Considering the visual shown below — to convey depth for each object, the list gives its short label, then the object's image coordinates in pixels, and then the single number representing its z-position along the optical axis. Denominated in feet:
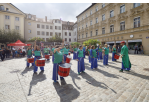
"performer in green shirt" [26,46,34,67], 24.99
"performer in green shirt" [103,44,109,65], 28.14
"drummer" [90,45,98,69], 22.17
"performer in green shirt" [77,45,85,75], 19.46
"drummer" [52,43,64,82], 14.14
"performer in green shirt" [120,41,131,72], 19.44
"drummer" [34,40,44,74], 20.34
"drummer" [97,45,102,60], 37.10
